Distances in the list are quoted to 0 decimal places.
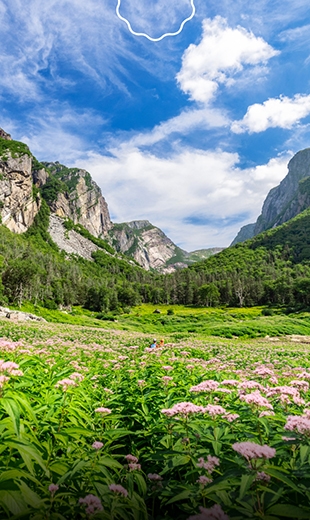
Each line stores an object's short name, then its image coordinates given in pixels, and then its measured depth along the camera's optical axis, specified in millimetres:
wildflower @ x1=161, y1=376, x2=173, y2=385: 5551
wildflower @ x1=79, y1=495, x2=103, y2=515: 1985
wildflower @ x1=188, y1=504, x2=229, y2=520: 1888
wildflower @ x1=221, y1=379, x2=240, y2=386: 5090
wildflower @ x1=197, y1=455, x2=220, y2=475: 2586
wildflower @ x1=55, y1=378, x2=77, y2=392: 4239
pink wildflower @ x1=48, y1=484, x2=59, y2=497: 2080
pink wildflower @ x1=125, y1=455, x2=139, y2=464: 3027
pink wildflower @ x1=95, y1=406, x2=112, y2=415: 3911
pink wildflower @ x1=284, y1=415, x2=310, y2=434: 2914
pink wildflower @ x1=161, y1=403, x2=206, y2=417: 3488
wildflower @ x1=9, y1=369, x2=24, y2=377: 3801
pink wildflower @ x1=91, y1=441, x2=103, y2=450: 2799
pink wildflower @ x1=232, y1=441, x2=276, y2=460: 2372
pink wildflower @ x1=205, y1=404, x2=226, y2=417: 3707
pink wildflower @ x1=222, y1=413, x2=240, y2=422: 3720
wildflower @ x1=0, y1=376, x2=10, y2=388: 3369
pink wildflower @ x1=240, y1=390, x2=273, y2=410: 3779
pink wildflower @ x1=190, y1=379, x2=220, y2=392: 4652
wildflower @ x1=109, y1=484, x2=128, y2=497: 2230
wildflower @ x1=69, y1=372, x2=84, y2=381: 5109
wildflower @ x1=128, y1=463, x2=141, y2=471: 2906
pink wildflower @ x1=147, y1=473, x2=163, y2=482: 2722
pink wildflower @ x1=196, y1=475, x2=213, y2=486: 2346
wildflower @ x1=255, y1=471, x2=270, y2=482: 2279
